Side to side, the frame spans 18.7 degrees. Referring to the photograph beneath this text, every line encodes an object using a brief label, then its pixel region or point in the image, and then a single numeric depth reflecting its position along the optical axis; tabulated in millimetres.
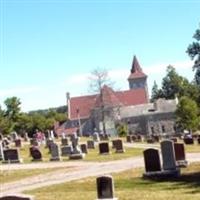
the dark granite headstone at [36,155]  41938
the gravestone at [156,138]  61931
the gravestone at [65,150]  43625
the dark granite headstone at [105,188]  16766
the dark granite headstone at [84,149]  44931
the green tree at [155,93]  146388
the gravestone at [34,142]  58500
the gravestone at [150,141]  60316
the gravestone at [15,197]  11062
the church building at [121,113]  110125
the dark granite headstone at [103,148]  43522
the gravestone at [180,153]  27716
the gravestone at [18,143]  59850
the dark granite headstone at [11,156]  41781
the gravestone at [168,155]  24953
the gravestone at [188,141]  51156
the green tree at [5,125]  82612
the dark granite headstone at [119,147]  44312
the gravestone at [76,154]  40144
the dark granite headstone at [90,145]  52281
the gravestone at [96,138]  66512
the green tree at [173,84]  138125
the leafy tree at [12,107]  96275
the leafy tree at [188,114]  80062
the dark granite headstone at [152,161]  24734
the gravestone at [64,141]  54022
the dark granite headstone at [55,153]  40594
